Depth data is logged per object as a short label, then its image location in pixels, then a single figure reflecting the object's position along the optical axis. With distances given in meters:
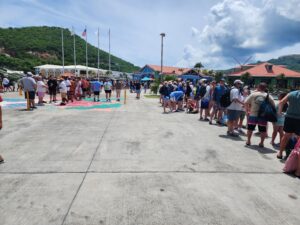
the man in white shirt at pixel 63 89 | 15.60
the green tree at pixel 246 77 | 48.62
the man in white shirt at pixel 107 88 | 19.43
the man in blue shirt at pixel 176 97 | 14.28
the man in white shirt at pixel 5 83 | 25.47
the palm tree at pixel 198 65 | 98.03
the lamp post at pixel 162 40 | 33.99
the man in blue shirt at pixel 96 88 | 18.32
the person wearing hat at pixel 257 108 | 7.13
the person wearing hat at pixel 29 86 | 13.58
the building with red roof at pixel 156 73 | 66.25
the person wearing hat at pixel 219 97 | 10.40
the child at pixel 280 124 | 7.38
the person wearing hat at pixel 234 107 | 8.73
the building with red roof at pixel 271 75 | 48.47
